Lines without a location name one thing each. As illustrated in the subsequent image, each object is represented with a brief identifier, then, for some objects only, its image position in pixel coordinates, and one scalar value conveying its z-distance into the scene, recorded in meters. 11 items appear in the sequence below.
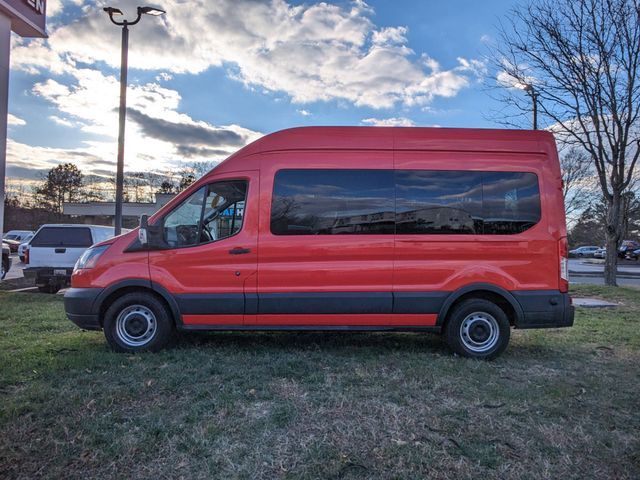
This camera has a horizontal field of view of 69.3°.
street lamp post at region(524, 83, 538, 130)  12.48
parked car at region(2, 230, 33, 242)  33.94
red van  5.29
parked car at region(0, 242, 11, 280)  13.42
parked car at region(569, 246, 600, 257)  50.59
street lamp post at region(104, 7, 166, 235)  10.67
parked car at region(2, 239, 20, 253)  29.34
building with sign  11.11
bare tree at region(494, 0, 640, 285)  11.80
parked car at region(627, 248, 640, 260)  38.09
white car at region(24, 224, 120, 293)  11.15
